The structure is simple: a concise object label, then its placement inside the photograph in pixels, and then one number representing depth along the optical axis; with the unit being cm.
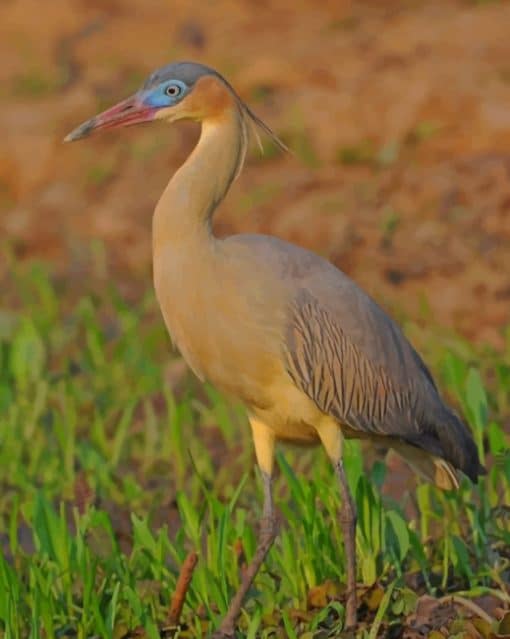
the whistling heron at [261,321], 975
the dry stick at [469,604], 929
